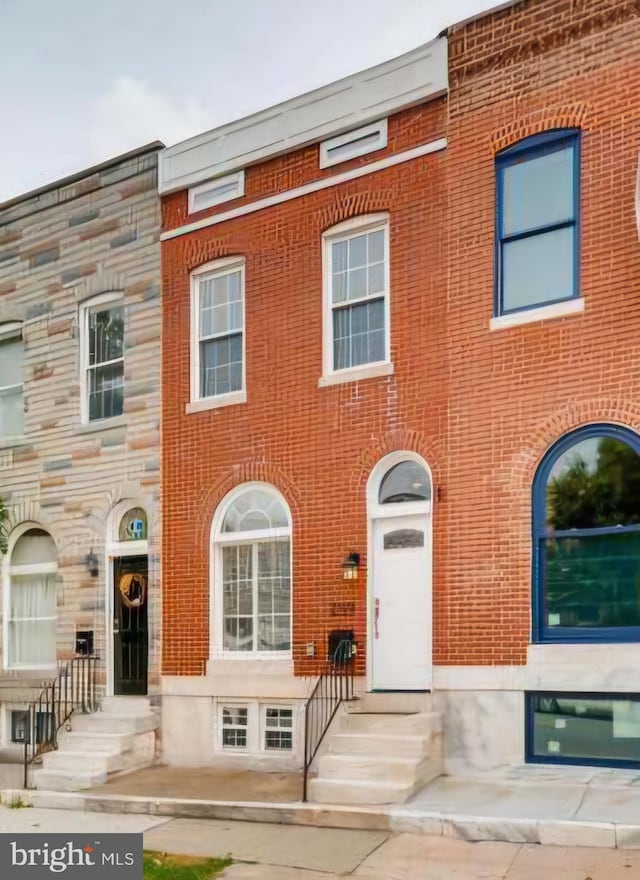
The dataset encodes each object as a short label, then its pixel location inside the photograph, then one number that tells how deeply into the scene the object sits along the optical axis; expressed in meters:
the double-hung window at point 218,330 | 14.14
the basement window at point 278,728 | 12.95
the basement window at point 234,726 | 13.34
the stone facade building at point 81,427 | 14.78
